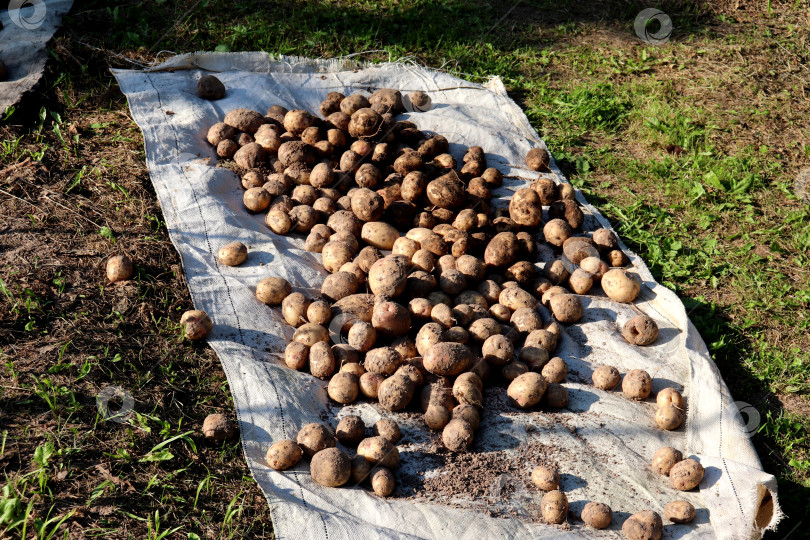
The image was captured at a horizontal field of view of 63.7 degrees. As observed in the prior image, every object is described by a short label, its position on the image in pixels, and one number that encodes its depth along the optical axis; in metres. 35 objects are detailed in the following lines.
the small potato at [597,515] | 2.87
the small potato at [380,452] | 3.00
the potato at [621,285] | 4.12
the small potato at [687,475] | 3.06
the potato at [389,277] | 3.80
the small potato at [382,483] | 2.91
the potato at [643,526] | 2.81
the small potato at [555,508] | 2.87
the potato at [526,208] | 4.54
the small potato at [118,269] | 3.78
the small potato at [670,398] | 3.43
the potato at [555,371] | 3.57
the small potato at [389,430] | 3.14
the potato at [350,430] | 3.14
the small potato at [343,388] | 3.35
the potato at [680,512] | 2.92
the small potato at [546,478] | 3.01
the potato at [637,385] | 3.53
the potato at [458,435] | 3.11
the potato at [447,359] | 3.42
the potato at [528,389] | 3.39
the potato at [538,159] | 5.29
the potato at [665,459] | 3.18
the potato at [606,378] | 3.59
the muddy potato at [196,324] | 3.52
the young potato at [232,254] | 4.10
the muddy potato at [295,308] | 3.80
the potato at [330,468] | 2.88
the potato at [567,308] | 3.97
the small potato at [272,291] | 3.90
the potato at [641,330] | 3.83
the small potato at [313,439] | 3.04
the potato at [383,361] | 3.45
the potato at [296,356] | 3.53
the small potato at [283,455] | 2.94
